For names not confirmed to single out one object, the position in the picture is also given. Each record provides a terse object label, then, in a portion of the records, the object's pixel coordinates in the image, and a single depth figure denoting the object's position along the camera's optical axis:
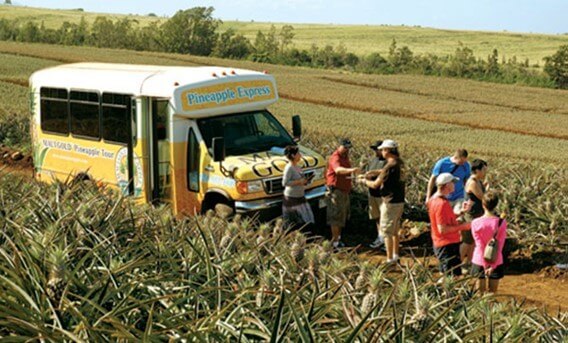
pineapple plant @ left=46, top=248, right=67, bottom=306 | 3.44
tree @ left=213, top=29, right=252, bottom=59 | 80.00
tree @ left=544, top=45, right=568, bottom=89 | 58.59
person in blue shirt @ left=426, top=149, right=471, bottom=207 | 11.12
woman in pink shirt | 8.40
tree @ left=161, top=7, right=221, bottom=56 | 84.56
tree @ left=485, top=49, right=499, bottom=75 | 64.29
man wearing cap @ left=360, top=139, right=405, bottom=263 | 10.98
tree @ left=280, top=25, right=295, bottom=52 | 92.54
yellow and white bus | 12.08
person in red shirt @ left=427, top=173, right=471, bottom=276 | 9.14
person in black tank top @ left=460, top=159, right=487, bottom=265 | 10.34
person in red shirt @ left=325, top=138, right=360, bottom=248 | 12.38
